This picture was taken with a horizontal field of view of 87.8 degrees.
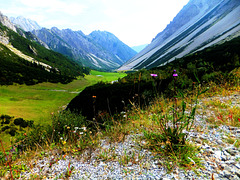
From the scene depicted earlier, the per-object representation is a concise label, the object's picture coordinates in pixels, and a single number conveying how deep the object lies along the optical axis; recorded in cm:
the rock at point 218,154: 284
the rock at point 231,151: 283
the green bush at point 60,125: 661
